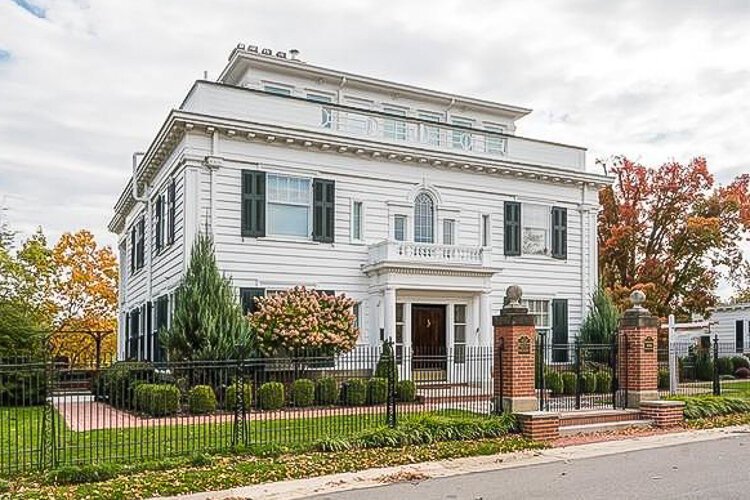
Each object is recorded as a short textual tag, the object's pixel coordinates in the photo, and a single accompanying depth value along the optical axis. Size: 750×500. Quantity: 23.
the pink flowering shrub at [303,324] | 18.27
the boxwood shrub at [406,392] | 17.30
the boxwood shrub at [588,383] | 20.05
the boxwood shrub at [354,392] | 16.84
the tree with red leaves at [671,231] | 33.03
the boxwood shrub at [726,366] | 29.70
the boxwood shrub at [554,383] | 19.52
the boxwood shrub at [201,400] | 15.39
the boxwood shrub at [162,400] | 14.82
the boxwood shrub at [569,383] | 20.14
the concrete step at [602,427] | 14.51
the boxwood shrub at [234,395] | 14.77
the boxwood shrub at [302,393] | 16.70
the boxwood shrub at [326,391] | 16.89
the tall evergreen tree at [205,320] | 17.77
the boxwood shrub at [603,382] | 20.02
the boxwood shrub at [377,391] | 17.06
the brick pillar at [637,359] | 16.20
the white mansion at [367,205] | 19.81
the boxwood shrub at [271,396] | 16.20
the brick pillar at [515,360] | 14.29
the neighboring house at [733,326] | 38.12
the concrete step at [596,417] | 14.78
